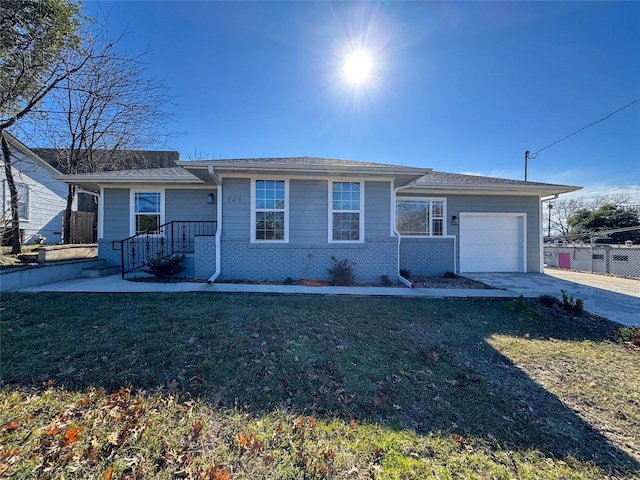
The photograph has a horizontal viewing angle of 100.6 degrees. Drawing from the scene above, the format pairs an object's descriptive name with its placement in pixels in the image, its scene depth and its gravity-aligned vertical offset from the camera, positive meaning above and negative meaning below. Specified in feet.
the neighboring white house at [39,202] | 36.78 +6.07
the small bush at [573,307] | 16.79 -3.93
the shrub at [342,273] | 23.40 -2.74
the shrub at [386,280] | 23.95 -3.42
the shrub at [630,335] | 12.86 -4.46
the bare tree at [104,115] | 27.17 +16.84
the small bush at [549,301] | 18.40 -3.94
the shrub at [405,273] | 27.32 -3.11
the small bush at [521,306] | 17.10 -4.00
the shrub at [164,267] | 23.26 -2.35
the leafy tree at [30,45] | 15.76 +12.45
